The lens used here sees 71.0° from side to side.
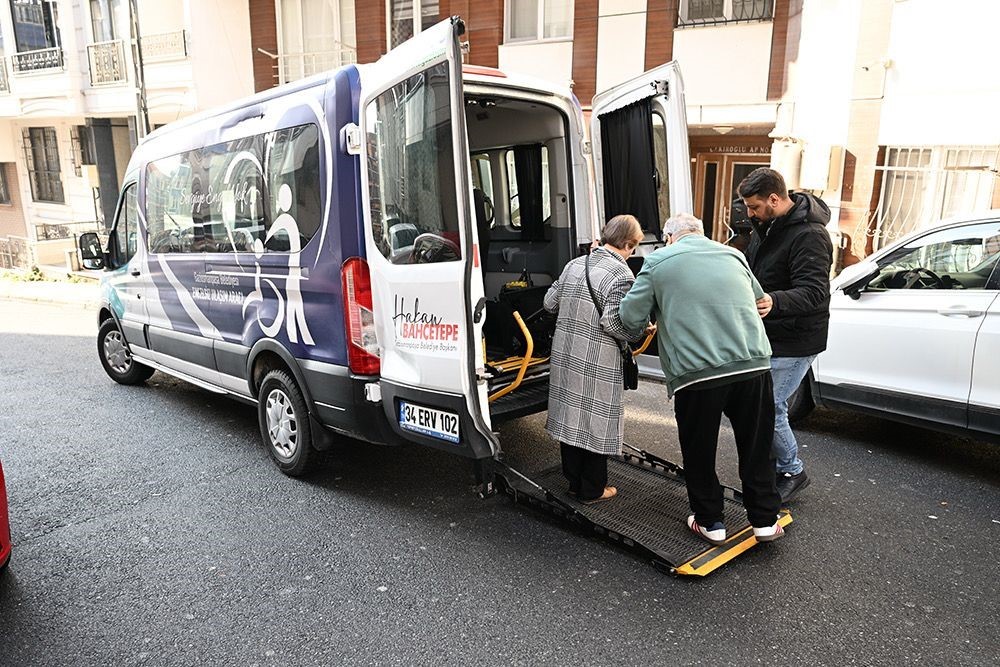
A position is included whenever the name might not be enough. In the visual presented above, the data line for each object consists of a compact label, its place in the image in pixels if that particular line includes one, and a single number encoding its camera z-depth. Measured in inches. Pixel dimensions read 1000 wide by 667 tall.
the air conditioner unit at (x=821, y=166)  359.3
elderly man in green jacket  129.6
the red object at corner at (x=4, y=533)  126.6
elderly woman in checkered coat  143.3
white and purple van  134.5
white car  168.6
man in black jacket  143.3
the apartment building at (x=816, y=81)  319.6
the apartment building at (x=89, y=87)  578.2
